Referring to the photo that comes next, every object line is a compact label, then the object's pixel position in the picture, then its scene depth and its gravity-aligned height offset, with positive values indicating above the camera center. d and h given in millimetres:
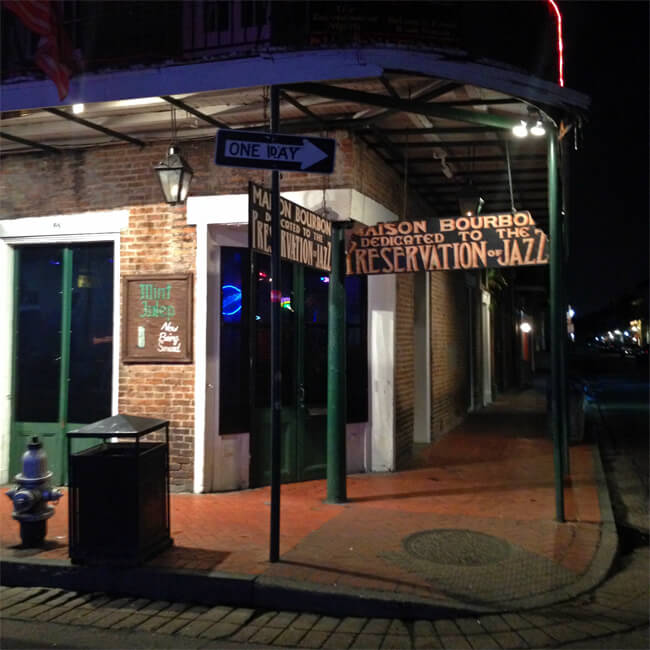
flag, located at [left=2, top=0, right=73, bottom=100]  6293 +3191
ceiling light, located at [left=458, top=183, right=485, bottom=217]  8547 +2021
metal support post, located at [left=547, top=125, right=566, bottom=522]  6173 +662
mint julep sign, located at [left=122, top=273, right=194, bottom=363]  7457 +359
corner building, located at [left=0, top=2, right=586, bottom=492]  6500 +1456
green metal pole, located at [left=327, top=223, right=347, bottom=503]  6988 -250
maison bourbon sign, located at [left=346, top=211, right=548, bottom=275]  6266 +1081
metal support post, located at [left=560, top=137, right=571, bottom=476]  7629 +1787
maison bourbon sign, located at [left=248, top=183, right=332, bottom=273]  4984 +1048
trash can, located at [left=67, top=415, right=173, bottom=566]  4926 -1224
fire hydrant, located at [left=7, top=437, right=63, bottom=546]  5453 -1292
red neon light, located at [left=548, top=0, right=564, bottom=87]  6625 +3312
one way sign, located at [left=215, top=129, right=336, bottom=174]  4797 +1521
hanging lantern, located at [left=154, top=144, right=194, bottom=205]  7223 +2008
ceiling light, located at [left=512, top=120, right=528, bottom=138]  6215 +2189
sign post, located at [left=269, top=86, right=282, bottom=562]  4988 -218
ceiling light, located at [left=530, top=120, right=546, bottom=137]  6184 +2181
